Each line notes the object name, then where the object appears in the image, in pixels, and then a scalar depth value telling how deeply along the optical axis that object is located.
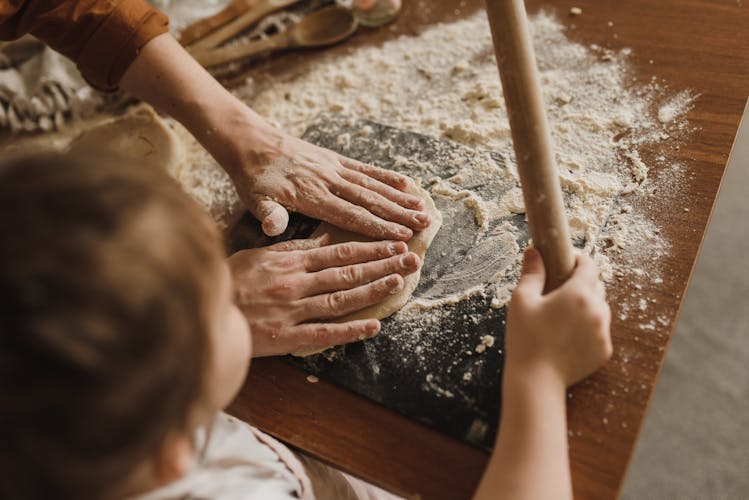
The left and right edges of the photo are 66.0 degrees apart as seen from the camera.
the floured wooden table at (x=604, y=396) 0.64
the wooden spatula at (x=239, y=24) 1.25
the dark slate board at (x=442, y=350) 0.68
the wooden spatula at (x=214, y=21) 1.26
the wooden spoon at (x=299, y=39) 1.21
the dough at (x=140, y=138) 1.07
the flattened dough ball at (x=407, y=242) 0.79
